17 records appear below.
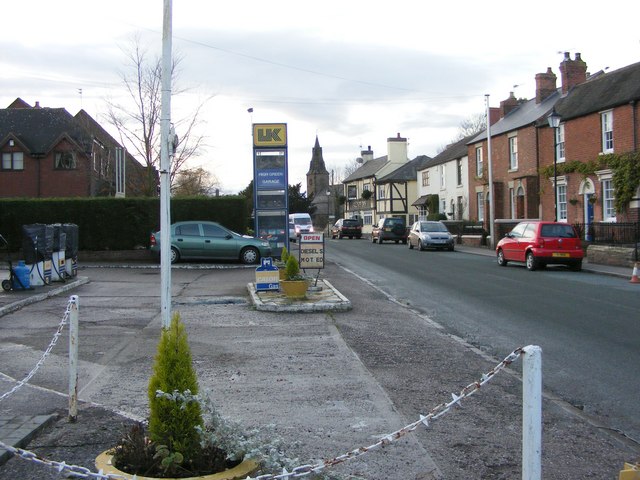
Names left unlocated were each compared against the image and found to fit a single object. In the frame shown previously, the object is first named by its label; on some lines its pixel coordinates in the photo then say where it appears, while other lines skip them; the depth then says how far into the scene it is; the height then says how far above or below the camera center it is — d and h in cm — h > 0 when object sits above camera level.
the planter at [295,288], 1378 -122
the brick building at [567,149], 2845 +388
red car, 2212 -71
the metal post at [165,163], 712 +79
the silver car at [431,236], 3500 -49
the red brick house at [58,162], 4372 +480
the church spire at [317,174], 14012 +1174
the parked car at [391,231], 4484 -20
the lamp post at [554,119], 2675 +427
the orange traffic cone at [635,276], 1841 -148
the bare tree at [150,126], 3189 +517
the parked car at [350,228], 5759 +5
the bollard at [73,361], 569 -110
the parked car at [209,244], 2416 -48
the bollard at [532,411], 342 -97
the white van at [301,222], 5098 +61
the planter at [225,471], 395 -147
